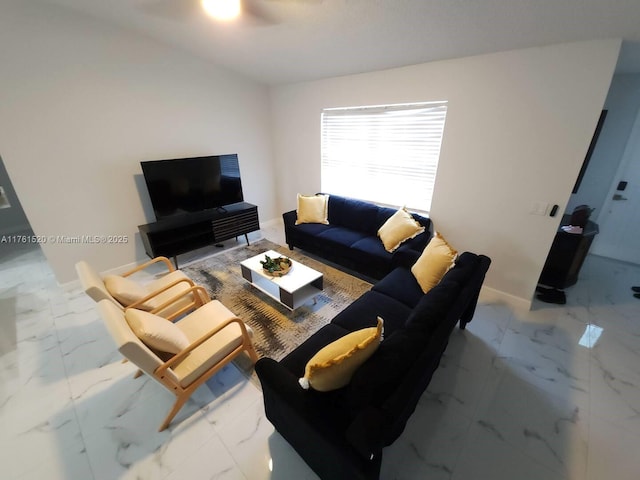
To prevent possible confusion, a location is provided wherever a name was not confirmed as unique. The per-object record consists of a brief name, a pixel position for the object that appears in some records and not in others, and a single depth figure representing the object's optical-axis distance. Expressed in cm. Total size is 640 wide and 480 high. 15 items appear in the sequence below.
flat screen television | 323
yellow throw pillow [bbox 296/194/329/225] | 374
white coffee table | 246
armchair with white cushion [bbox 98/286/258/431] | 133
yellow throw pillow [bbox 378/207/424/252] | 293
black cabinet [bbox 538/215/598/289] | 262
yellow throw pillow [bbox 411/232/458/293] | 217
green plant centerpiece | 261
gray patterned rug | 229
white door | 309
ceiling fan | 210
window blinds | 302
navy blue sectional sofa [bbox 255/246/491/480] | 99
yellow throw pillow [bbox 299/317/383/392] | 114
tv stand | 324
